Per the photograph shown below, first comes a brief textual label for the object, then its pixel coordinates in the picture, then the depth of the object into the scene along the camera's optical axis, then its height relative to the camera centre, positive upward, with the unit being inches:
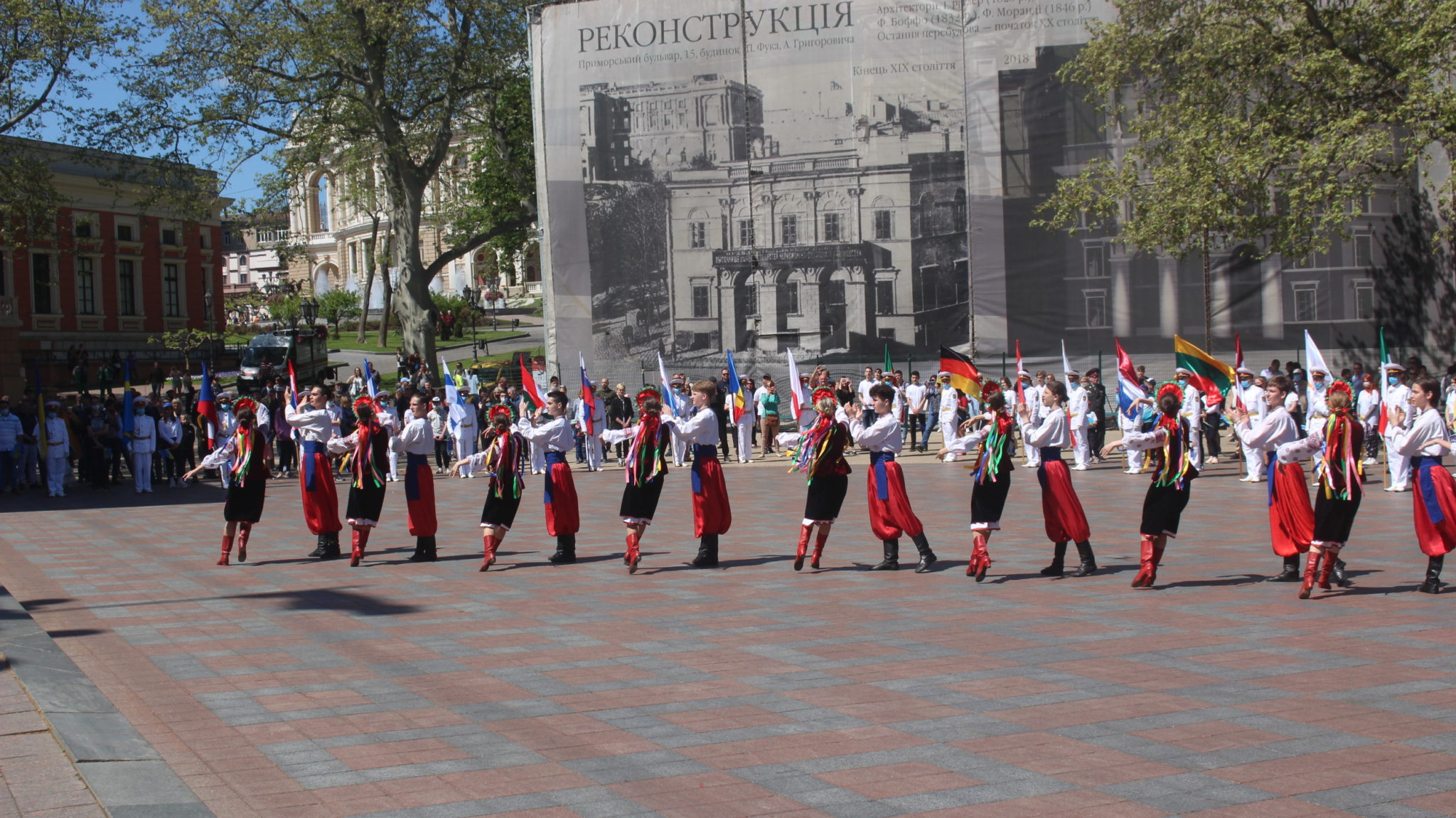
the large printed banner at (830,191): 1246.3 +167.2
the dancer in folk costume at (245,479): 538.9 -39.1
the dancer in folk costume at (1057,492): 455.2 -47.0
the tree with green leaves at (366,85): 1305.4 +302.2
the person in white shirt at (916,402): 1068.5 -34.1
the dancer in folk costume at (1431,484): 408.5 -44.1
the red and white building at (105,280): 2009.1 +176.9
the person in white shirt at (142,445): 948.6 -42.0
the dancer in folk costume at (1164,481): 429.7 -42.1
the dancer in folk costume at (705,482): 498.6 -43.0
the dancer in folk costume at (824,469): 484.7 -39.1
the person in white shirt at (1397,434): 715.4 -48.8
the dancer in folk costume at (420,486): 530.9 -43.6
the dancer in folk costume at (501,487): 509.7 -43.5
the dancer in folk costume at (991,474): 454.2 -40.5
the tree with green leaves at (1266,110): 849.5 +161.5
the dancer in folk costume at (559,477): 513.3 -40.7
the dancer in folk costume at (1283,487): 425.7 -44.8
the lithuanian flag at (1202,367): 618.5 -8.3
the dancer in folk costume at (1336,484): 408.5 -42.9
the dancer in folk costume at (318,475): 547.2 -39.1
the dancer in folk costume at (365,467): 530.0 -35.6
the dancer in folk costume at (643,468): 497.4 -37.2
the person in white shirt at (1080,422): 902.4 -45.9
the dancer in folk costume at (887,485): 476.1 -44.4
